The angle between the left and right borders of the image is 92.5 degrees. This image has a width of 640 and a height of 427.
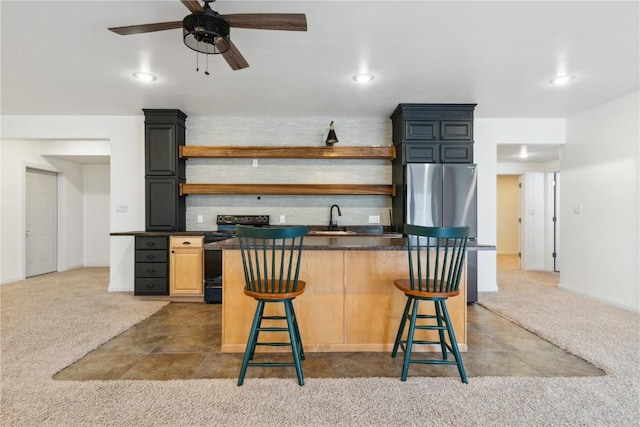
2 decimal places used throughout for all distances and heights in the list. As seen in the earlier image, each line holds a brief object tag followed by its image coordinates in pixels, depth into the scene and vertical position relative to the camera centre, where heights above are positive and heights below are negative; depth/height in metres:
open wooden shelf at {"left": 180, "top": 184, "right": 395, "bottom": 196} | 4.29 +0.32
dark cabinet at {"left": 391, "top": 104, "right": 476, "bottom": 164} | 4.00 +1.01
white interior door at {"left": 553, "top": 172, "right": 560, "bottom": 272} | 6.21 -0.35
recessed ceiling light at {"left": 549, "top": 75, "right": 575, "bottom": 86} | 3.20 +1.41
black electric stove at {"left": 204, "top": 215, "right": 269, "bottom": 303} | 3.91 -0.76
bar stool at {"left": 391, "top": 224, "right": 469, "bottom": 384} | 2.01 -0.53
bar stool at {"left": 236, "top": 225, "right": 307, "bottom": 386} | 1.92 -0.53
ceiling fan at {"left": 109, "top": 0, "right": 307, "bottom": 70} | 1.84 +1.16
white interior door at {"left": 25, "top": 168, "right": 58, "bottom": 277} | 5.50 -0.20
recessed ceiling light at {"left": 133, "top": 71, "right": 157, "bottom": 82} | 3.17 +1.43
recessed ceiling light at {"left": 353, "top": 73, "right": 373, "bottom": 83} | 3.15 +1.40
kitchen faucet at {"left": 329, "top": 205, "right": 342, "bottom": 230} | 4.42 -0.14
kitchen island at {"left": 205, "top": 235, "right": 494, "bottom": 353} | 2.46 -0.73
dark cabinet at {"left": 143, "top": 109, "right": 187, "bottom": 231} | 4.22 +0.57
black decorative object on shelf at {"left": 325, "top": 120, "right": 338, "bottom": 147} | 4.11 +1.00
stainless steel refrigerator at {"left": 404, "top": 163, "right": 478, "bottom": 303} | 3.88 +0.20
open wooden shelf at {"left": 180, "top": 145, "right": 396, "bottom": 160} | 4.26 +0.83
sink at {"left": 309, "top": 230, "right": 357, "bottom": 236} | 4.08 -0.29
